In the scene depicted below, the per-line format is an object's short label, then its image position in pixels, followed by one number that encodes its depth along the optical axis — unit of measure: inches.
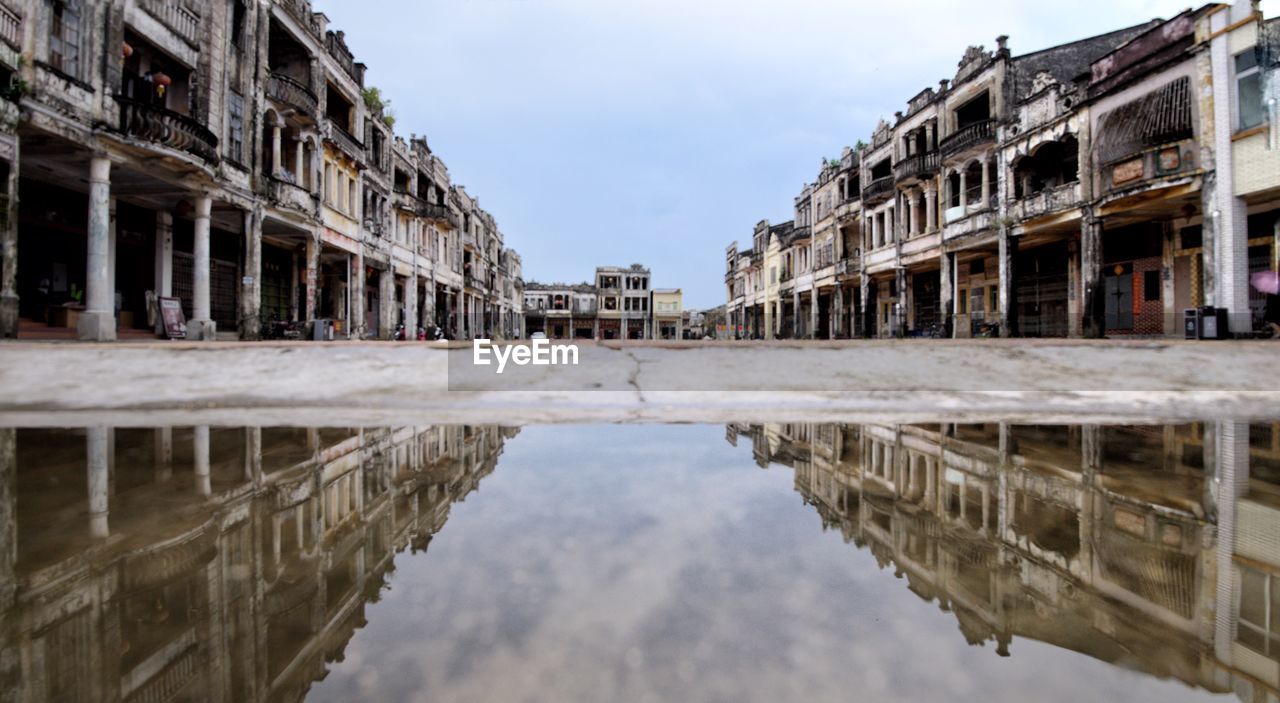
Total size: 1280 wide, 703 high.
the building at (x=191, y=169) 479.5
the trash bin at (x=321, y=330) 772.0
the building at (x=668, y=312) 2847.0
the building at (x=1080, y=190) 588.7
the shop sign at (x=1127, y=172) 653.3
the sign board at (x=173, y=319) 600.1
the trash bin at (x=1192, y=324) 586.6
